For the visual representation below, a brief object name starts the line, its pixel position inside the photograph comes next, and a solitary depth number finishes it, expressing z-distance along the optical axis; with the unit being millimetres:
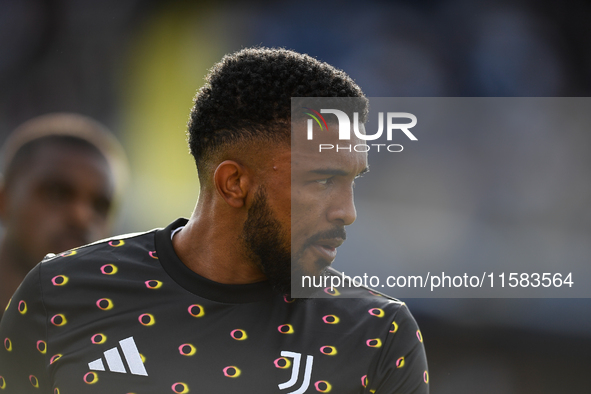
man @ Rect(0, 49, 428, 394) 6822
